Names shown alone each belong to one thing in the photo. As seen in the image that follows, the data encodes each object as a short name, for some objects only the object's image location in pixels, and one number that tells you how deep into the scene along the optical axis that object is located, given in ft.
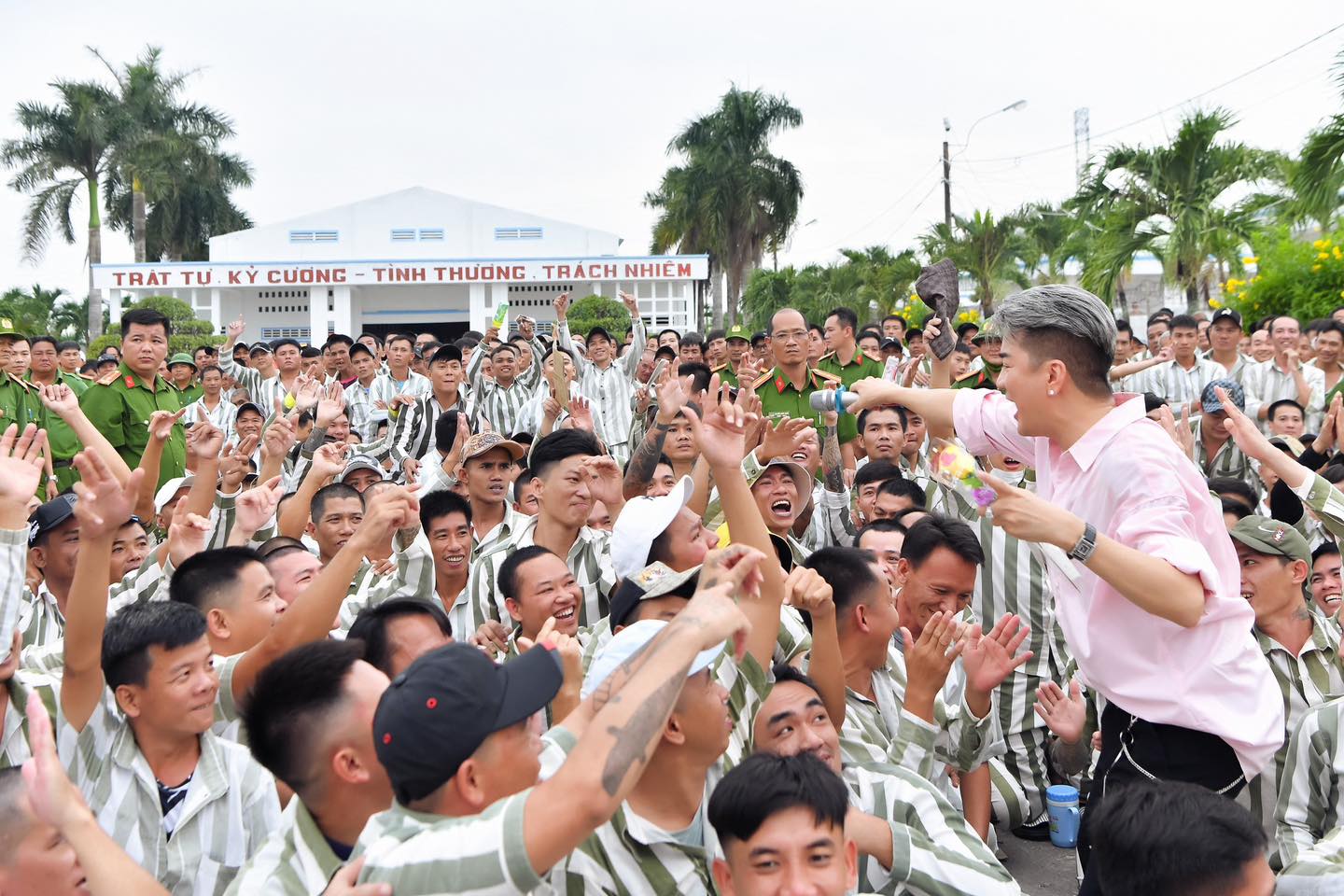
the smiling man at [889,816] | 9.63
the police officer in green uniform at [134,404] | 25.27
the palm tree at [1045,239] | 81.87
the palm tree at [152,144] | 120.47
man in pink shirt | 8.52
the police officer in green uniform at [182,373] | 41.55
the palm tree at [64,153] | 115.14
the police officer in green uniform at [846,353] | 29.37
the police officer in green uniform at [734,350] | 31.22
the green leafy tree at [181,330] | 83.76
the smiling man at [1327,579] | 15.52
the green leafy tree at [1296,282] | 44.16
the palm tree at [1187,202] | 54.65
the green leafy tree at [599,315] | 90.53
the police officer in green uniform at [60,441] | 27.25
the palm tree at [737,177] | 114.93
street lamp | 84.48
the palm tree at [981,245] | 77.36
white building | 113.29
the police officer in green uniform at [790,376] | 26.08
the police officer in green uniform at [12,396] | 26.76
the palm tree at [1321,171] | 39.91
